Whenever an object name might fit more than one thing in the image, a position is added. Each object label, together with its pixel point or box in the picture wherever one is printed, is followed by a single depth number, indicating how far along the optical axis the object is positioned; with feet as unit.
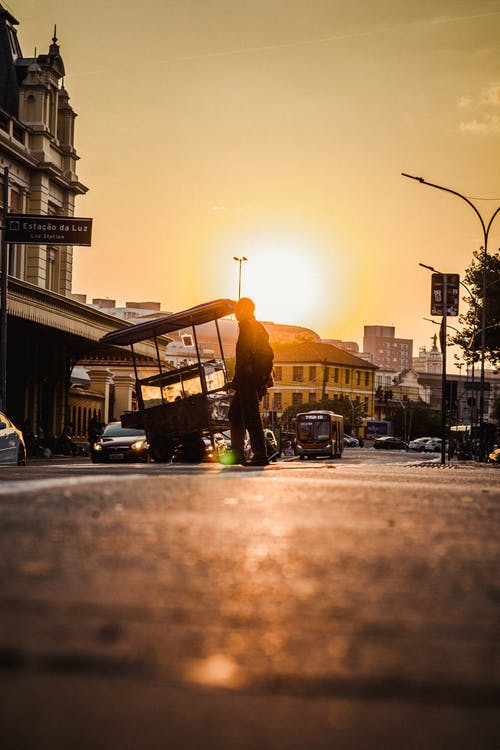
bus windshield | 220.84
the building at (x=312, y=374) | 492.54
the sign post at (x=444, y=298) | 147.37
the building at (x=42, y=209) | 138.00
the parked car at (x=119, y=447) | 104.17
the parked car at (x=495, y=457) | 135.62
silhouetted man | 34.12
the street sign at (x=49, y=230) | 112.06
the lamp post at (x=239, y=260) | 313.73
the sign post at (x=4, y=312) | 108.47
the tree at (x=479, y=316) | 193.88
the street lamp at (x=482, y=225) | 141.79
